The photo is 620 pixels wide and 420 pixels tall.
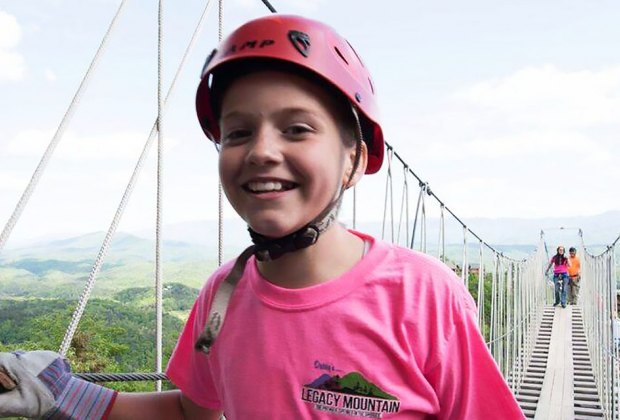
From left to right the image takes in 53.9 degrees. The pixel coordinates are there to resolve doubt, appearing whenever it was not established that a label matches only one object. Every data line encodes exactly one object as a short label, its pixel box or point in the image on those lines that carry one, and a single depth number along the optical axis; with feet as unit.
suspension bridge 3.37
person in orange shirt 34.42
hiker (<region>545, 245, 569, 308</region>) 33.51
